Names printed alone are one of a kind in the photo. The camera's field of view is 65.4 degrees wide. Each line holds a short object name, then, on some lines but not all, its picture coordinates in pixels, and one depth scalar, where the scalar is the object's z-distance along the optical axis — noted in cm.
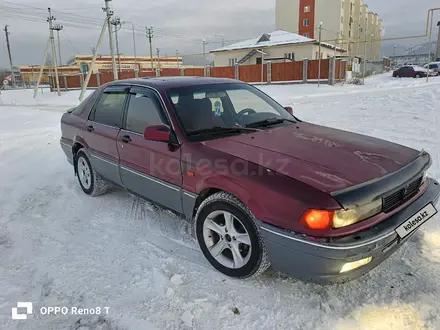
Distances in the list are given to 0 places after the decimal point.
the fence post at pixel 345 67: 2821
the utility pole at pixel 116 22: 3188
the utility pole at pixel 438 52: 4375
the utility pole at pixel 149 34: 4311
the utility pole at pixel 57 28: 2947
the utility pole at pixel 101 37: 2228
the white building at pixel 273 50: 3834
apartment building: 5284
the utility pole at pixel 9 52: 4532
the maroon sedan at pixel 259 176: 222
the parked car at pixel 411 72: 3209
